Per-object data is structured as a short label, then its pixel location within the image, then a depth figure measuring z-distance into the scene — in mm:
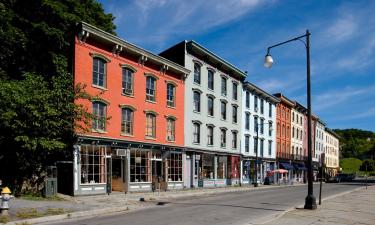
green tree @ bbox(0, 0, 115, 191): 20375
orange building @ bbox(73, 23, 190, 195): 25781
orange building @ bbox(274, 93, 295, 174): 60219
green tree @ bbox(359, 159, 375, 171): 130875
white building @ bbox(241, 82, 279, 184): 48156
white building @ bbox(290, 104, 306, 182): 67375
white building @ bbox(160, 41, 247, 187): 37000
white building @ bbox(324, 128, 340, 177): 99438
